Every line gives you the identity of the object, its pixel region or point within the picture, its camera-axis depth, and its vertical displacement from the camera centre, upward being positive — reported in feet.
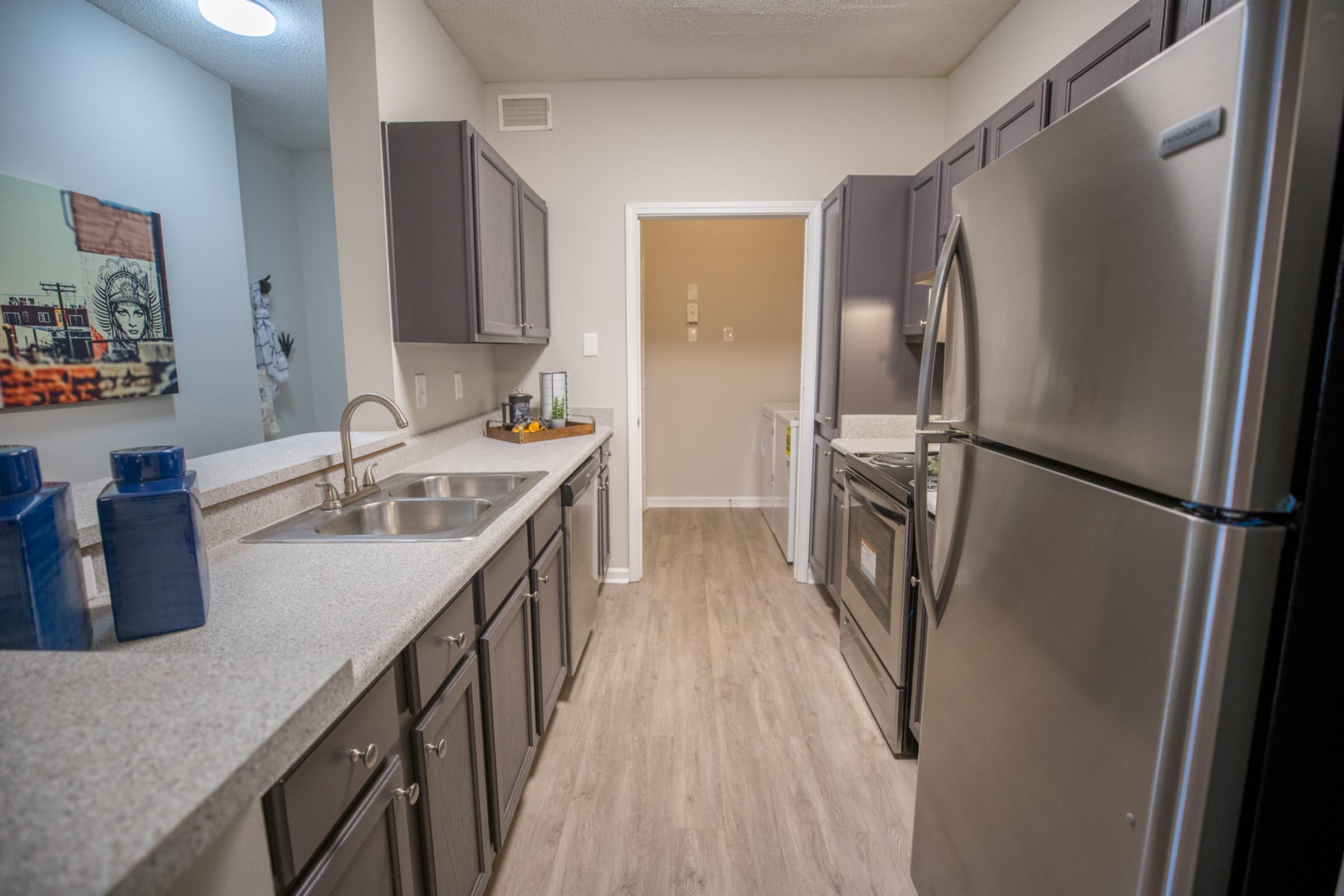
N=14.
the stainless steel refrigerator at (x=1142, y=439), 1.88 -0.27
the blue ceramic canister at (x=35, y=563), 2.04 -0.71
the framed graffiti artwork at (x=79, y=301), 7.13 +0.89
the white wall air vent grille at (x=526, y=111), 9.95 +4.34
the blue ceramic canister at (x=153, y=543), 2.46 -0.75
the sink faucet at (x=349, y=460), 4.75 -0.79
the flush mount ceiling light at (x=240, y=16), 7.17 +4.37
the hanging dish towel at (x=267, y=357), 13.15 +0.25
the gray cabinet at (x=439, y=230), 6.43 +1.55
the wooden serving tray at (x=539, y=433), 8.60 -0.97
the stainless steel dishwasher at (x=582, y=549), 7.02 -2.35
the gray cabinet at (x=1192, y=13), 3.66 +2.30
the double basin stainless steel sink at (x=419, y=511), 4.32 -1.24
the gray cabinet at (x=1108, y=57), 4.21 +2.49
